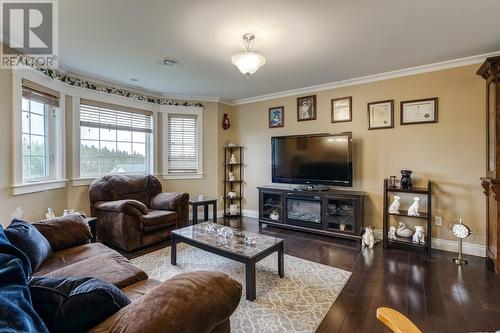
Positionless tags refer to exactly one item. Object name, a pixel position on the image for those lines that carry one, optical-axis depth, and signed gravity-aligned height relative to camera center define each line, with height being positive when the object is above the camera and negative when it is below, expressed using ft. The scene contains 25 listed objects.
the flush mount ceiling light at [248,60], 8.04 +3.54
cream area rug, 6.03 -3.79
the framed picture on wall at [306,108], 14.16 +3.41
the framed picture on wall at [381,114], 11.82 +2.53
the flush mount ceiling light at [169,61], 10.21 +4.50
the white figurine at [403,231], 10.78 -2.94
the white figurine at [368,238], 11.12 -3.37
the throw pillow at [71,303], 2.83 -1.64
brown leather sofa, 2.68 -1.73
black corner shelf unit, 17.19 -0.71
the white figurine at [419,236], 10.43 -3.03
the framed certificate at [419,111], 10.82 +2.47
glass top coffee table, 6.97 -2.55
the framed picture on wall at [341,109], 12.99 +3.05
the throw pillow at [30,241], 5.43 -1.73
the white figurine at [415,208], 10.30 -1.83
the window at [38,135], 9.93 +1.41
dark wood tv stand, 11.64 -2.38
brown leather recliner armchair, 10.32 -2.07
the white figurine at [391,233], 10.96 -3.08
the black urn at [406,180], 10.66 -0.65
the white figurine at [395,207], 10.80 -1.86
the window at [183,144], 15.94 +1.49
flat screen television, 12.37 +0.36
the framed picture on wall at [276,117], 15.37 +3.15
